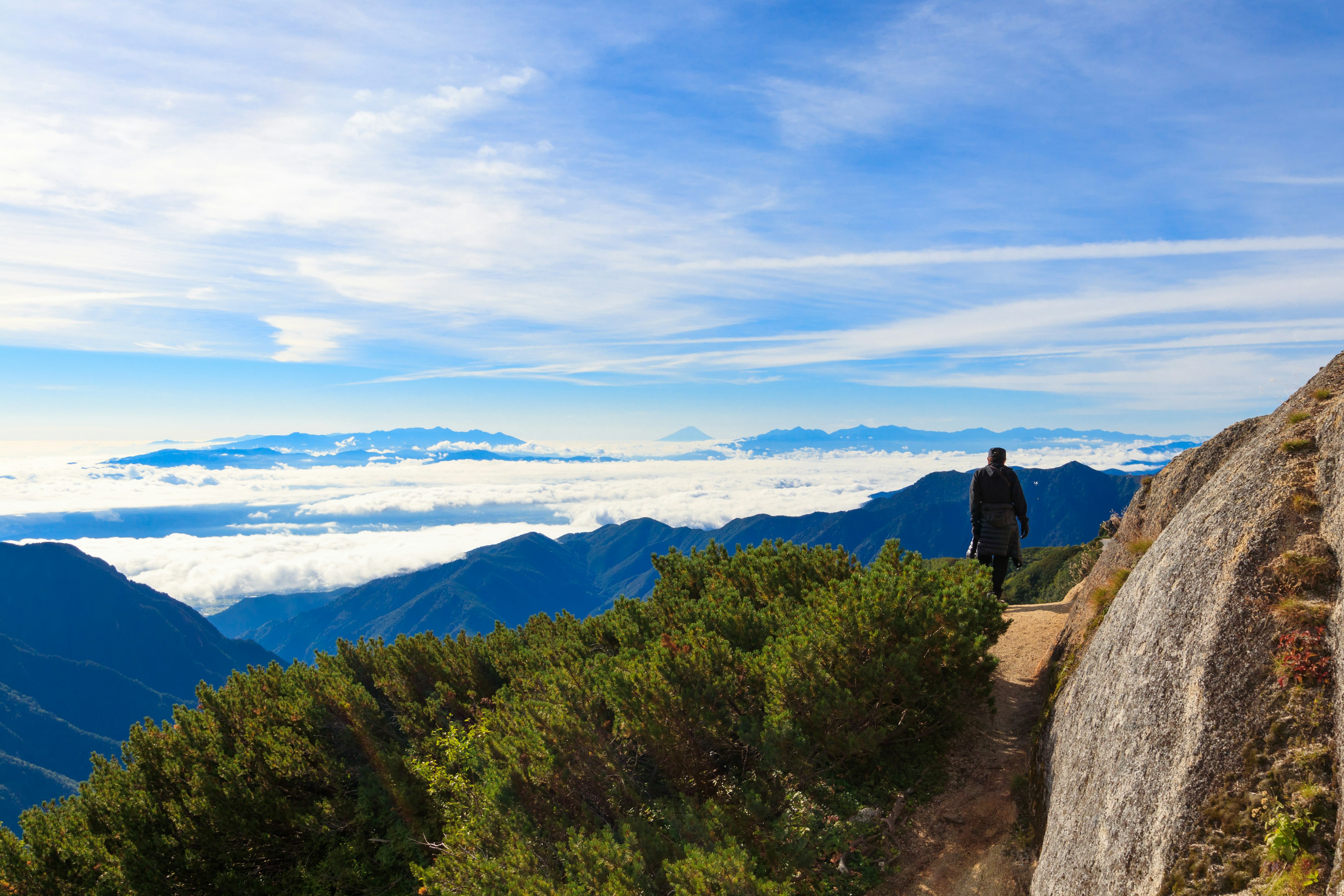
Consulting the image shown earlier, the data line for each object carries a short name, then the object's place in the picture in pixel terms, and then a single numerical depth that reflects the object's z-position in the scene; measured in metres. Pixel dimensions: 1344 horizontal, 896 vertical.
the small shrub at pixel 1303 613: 6.05
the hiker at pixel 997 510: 15.81
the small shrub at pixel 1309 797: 5.27
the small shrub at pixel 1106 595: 10.84
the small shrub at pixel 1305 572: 6.35
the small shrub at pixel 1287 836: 5.19
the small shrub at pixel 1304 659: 5.83
